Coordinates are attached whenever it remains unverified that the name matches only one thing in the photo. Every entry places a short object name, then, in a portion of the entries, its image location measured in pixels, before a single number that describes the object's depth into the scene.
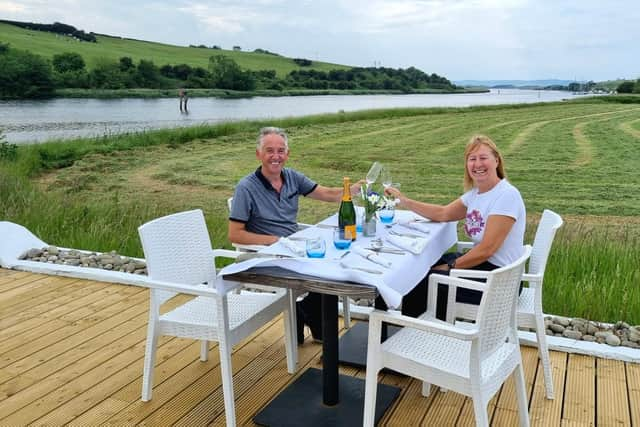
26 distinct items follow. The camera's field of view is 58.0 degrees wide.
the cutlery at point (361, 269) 2.01
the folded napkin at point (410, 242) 2.33
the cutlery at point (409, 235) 2.61
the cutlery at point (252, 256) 2.22
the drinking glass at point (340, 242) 2.35
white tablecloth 1.92
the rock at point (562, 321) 3.19
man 2.91
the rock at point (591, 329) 3.10
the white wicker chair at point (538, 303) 2.42
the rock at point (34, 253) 4.54
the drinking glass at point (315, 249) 2.18
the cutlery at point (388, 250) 2.30
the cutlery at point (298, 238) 2.53
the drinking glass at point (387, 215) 2.87
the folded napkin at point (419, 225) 2.73
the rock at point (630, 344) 2.93
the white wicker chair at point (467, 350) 1.79
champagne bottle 2.59
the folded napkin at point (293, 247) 2.24
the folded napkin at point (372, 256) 2.12
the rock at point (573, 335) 3.04
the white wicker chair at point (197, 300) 2.20
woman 2.45
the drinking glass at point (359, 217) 2.81
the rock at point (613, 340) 2.92
